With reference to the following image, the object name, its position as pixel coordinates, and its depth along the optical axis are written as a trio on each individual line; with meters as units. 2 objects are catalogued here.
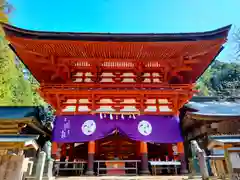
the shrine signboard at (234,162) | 3.70
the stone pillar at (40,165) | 4.90
